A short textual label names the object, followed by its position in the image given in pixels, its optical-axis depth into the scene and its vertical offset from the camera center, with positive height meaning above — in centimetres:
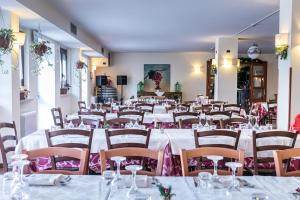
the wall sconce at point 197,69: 1312 +93
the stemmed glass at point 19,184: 149 -53
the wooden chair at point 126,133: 288 -47
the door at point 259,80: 1305 +44
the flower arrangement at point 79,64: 931 +78
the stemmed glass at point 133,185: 156 -54
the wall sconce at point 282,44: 467 +76
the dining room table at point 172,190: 156 -59
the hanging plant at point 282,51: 471 +64
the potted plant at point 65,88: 872 +0
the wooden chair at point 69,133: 285 -47
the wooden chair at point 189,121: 399 -46
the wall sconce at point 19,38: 467 +83
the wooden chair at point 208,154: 200 -46
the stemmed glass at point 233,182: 163 -54
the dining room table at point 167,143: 313 -60
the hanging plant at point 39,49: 543 +76
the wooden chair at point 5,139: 280 -56
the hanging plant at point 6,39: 408 +70
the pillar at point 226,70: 874 +60
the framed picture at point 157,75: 1314 +64
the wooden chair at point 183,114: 457 -41
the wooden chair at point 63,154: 198 -47
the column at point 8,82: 477 +10
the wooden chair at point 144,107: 639 -42
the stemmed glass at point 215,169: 170 -49
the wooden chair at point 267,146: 281 -57
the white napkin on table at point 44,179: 171 -57
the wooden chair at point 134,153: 202 -46
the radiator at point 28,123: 580 -74
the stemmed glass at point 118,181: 166 -55
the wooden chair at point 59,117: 446 -50
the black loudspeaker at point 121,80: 1292 +39
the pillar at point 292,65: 460 +40
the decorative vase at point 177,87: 1306 +9
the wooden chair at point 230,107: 643 -41
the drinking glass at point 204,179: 167 -54
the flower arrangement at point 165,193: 139 -51
